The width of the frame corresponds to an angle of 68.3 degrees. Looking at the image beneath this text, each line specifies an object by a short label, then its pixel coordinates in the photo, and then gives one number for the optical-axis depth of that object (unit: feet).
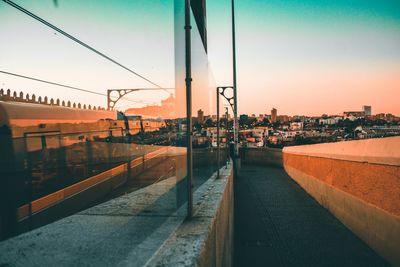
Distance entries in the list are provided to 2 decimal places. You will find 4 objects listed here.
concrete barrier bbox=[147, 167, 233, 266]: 5.73
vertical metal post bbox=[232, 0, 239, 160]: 63.28
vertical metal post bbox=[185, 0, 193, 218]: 8.34
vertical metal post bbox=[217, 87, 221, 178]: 21.45
